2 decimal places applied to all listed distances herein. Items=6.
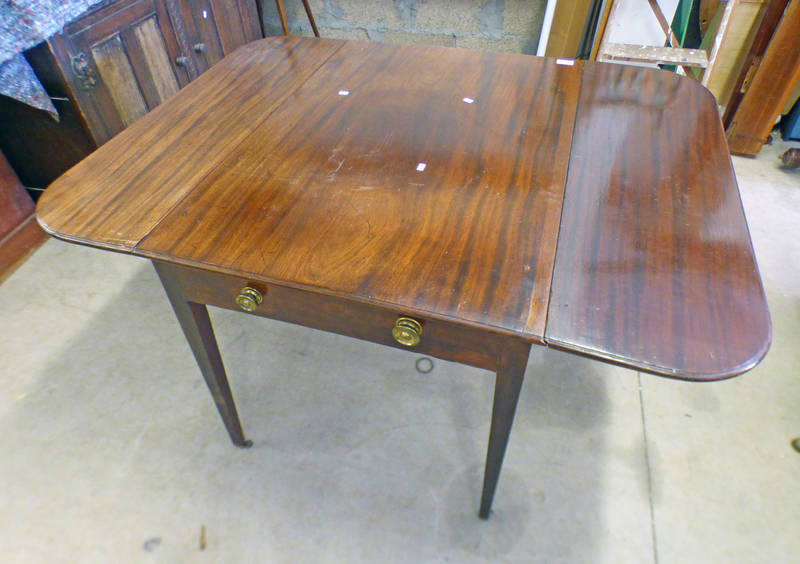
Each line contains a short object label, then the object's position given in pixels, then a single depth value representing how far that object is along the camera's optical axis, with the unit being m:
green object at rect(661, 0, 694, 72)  2.25
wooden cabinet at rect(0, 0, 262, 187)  1.62
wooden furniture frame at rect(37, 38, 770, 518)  0.72
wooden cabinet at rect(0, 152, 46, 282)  1.82
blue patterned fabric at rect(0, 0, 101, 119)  1.43
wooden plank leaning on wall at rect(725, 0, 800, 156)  1.97
